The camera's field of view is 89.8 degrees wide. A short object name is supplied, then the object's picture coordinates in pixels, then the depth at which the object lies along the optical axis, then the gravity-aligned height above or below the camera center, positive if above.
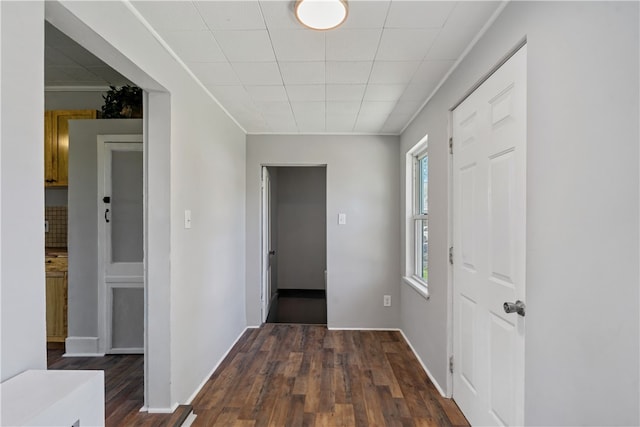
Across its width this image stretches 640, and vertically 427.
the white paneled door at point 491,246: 1.43 -0.17
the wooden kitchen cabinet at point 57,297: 3.05 -0.80
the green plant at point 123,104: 2.87 +0.99
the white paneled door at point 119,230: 2.83 -0.14
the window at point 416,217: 3.34 -0.04
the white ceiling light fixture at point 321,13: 1.45 +0.94
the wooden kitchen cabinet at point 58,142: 3.24 +0.73
